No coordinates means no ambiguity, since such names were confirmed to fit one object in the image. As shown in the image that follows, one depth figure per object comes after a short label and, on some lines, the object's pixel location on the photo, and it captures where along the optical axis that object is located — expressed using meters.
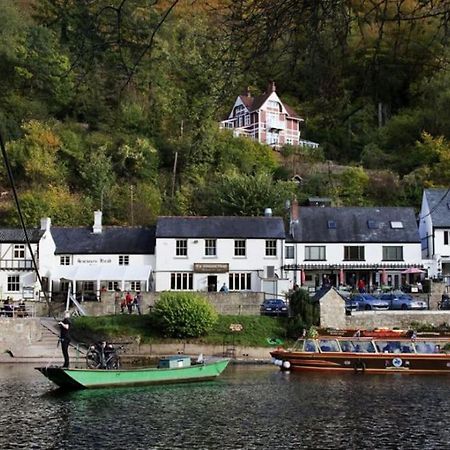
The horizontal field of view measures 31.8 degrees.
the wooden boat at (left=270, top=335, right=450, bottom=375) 36.22
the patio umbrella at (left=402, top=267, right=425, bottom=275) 53.16
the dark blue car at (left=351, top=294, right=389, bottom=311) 45.09
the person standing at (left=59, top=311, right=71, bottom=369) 31.28
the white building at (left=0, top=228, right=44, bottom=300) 51.59
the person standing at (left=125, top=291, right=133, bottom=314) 43.44
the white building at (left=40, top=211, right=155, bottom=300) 50.34
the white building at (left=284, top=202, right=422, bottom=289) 54.16
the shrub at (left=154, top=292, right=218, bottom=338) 41.09
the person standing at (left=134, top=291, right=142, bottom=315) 43.93
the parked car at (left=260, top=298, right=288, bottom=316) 44.22
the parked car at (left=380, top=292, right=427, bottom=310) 45.38
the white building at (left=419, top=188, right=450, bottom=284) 56.31
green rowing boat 29.34
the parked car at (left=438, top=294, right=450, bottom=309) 45.84
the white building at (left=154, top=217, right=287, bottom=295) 52.31
